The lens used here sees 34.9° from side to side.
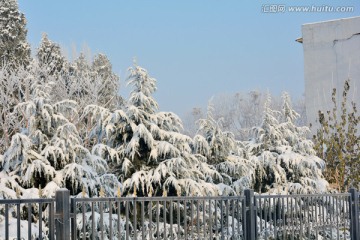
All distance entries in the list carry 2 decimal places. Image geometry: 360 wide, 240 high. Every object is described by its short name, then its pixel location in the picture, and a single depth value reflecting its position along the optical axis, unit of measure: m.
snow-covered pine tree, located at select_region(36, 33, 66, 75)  39.27
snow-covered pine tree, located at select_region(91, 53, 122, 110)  40.22
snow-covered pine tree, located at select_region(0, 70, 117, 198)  10.45
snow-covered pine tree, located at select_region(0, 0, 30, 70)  34.50
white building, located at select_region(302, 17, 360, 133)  27.77
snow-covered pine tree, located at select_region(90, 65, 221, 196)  11.40
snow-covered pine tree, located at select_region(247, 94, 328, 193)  15.17
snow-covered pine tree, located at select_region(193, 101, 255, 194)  13.45
